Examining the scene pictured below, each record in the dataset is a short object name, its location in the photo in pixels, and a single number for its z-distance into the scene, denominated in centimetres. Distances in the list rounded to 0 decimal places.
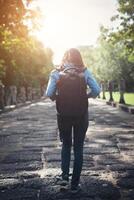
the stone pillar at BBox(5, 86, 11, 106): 3231
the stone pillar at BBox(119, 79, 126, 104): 2373
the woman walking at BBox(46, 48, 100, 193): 513
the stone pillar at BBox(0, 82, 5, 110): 2419
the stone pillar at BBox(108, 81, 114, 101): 2997
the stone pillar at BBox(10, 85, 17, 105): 3349
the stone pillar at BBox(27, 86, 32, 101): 4619
